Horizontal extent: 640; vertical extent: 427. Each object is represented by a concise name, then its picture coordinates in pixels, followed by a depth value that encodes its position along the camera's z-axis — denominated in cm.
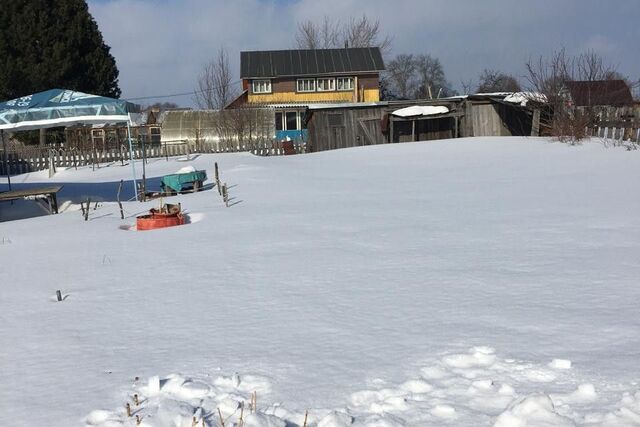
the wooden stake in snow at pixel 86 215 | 1264
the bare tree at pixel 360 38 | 6456
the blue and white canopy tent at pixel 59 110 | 1398
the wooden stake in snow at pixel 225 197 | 1350
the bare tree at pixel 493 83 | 6888
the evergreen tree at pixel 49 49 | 3603
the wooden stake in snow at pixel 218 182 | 1585
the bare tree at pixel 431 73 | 8875
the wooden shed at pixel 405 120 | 3123
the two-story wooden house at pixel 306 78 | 4525
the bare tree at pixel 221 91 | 5362
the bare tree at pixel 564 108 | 2402
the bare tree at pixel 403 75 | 8341
